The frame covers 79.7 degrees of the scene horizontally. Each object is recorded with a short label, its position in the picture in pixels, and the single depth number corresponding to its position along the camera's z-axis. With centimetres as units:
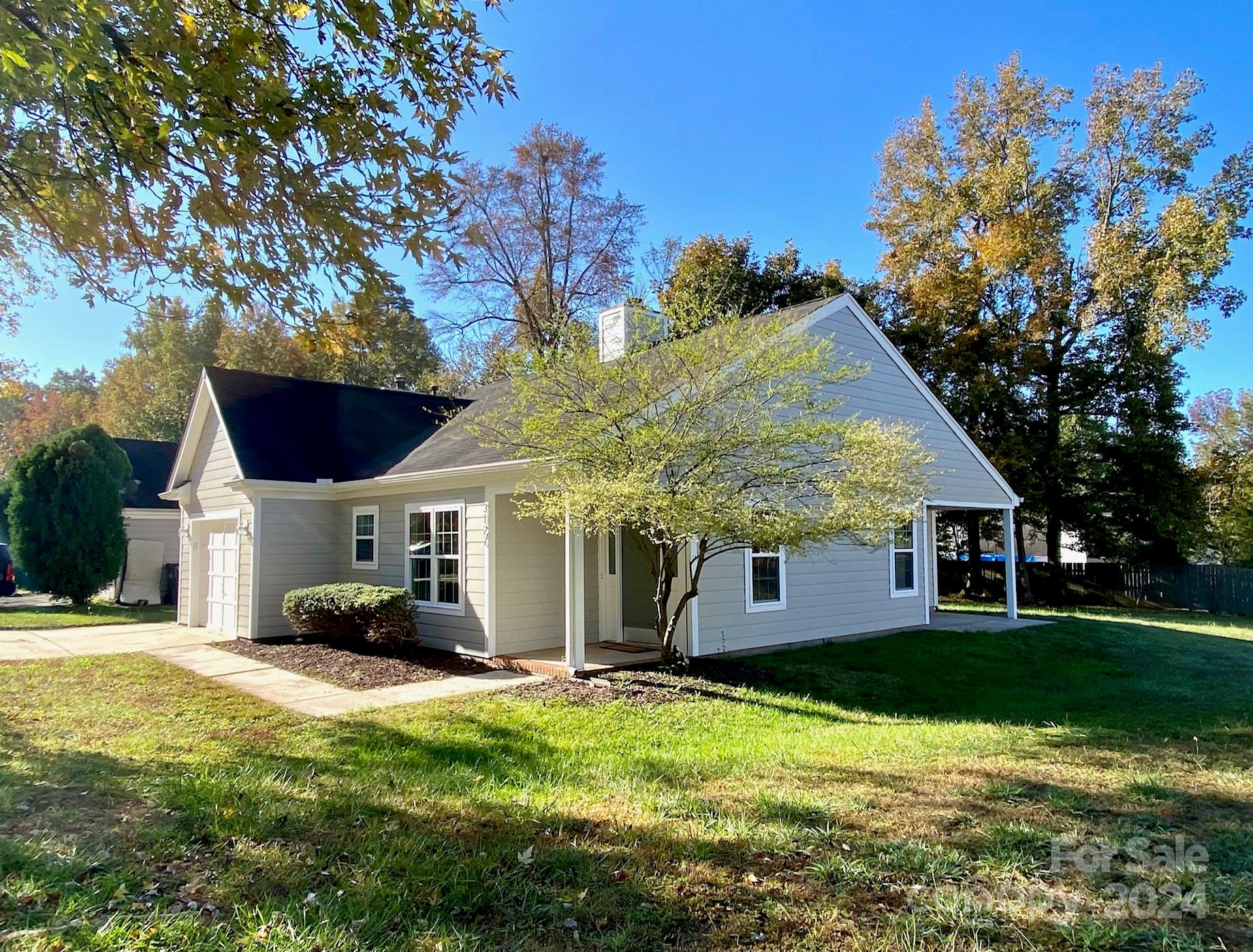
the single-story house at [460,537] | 1061
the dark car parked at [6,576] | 2233
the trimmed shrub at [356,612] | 1062
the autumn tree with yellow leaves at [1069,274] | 2092
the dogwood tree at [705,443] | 782
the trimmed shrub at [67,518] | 1742
